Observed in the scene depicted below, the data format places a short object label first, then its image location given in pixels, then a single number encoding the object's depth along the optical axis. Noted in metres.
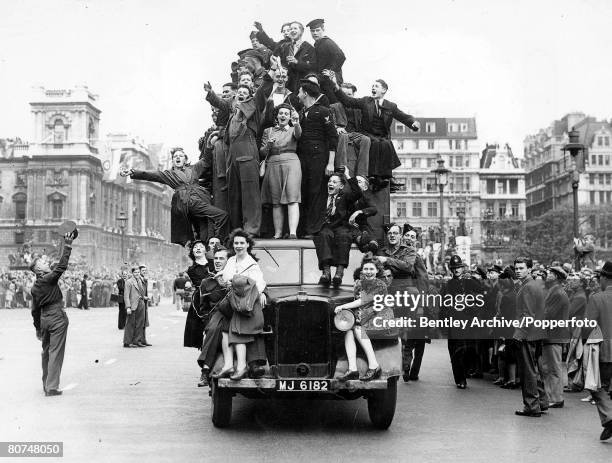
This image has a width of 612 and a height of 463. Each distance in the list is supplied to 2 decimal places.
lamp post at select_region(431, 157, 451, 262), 33.66
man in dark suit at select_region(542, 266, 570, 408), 11.14
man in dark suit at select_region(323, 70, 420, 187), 14.08
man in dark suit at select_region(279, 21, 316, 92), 14.48
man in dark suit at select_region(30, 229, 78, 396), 12.56
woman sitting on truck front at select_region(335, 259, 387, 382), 9.38
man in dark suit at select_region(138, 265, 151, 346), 22.35
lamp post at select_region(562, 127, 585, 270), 22.19
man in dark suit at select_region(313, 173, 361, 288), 10.83
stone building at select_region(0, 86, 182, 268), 109.94
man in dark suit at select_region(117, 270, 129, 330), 25.51
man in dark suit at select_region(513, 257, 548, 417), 10.68
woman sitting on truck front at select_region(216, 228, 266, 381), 9.43
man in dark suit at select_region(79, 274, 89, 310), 48.97
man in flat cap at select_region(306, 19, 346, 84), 15.06
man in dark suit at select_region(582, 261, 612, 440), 9.01
